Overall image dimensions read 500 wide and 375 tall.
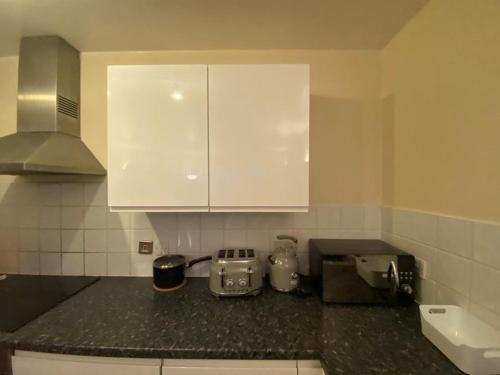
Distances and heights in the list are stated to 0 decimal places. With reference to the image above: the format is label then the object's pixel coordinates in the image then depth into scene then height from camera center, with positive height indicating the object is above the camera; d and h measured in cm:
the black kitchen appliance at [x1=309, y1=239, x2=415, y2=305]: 99 -41
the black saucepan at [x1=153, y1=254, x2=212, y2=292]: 117 -47
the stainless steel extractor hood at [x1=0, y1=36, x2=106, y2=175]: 117 +48
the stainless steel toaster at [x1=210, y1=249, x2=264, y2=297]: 108 -44
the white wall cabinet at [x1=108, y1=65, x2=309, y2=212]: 103 +23
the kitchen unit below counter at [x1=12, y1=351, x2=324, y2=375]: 77 -64
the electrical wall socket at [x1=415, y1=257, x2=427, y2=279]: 98 -37
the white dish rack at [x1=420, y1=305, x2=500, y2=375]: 62 -48
